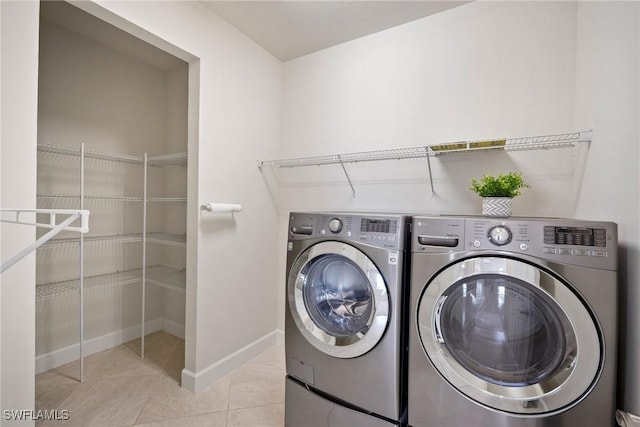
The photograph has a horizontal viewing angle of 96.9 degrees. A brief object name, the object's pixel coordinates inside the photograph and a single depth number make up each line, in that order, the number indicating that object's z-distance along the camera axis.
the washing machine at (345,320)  1.17
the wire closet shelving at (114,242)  1.82
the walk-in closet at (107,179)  1.95
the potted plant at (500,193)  1.28
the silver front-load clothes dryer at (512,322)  0.88
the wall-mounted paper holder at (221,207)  1.75
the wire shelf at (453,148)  1.42
